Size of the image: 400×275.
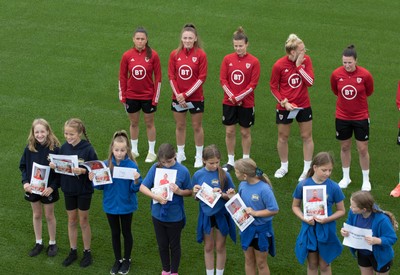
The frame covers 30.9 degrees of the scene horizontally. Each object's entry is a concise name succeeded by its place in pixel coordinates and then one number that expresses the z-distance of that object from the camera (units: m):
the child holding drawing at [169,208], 7.52
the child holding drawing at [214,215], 7.47
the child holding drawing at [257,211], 7.18
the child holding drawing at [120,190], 7.79
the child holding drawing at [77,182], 8.02
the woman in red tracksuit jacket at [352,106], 9.46
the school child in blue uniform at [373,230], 6.84
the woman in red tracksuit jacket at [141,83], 10.41
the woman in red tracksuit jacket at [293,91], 9.70
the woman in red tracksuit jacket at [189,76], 10.16
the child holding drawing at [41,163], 8.16
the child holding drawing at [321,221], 7.16
